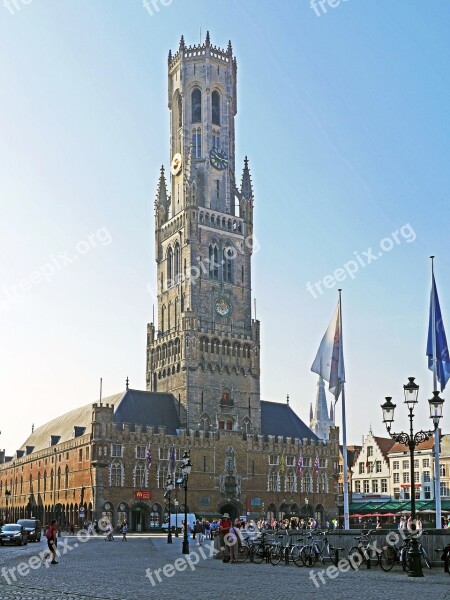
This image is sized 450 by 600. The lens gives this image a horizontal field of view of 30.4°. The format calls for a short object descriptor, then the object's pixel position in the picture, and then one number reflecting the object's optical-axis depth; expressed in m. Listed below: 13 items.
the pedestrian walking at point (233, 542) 31.41
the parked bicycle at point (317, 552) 30.38
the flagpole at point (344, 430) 36.50
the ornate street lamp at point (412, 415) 27.28
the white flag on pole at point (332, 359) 38.47
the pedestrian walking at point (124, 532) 63.24
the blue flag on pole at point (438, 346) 34.72
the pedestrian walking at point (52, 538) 30.86
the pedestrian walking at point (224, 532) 31.17
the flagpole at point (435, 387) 31.83
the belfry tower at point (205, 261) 95.62
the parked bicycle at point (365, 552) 28.36
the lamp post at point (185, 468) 39.86
